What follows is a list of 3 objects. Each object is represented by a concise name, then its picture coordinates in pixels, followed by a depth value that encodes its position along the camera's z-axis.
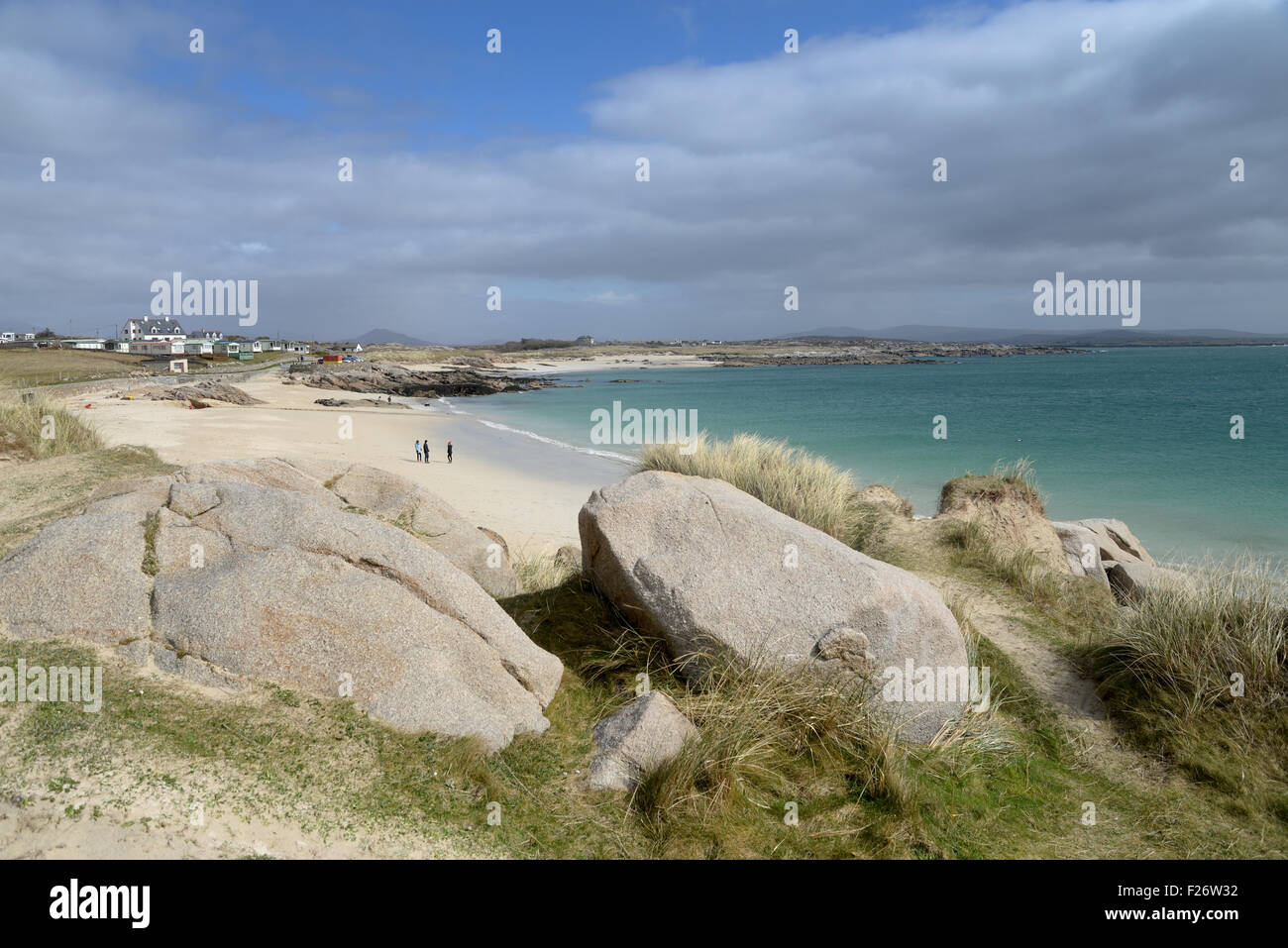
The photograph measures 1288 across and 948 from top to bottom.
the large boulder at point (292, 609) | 5.17
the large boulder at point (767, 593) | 6.15
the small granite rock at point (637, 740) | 5.29
